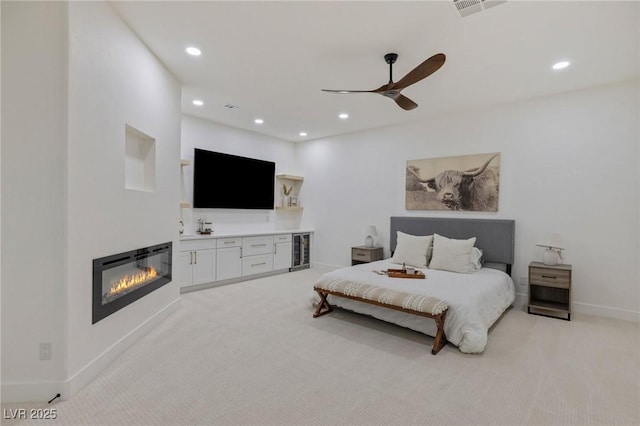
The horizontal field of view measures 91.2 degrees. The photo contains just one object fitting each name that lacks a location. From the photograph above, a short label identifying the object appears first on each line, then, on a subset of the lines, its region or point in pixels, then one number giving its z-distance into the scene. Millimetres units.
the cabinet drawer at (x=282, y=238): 5949
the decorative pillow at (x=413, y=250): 4363
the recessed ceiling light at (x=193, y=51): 2994
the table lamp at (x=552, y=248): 3764
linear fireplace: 2346
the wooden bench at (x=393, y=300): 2781
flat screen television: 5227
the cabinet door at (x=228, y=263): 5012
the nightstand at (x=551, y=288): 3621
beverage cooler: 6344
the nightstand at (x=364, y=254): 5396
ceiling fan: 2443
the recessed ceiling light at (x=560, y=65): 3172
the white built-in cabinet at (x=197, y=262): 4586
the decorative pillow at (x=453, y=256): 3988
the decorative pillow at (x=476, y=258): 4091
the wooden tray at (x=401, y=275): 3609
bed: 2811
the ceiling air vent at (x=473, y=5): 2246
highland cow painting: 4516
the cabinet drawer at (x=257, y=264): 5418
